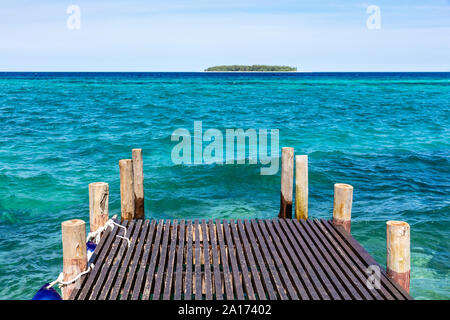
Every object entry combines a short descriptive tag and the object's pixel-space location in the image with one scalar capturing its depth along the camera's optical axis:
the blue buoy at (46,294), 5.53
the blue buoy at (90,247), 6.74
